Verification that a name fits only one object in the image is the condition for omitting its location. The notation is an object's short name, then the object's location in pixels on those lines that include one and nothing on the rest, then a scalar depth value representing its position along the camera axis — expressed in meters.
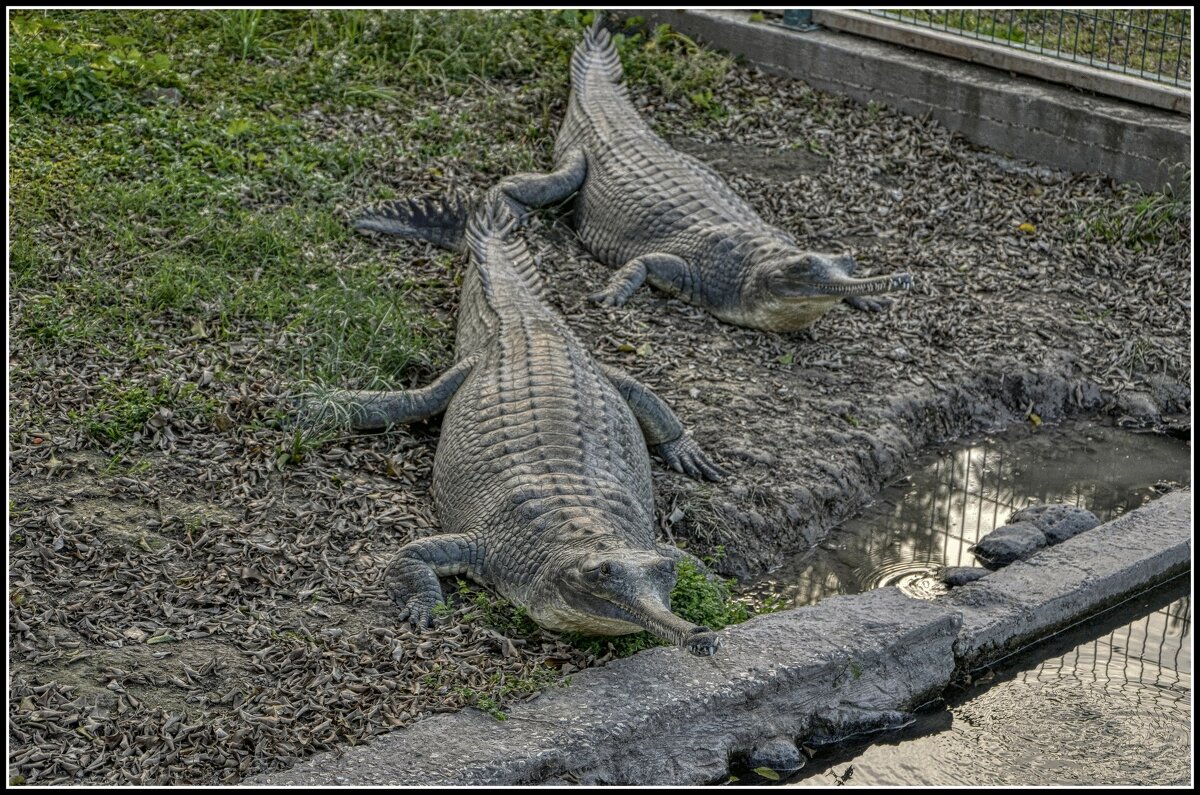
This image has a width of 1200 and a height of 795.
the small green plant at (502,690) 4.32
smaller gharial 6.98
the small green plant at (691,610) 4.70
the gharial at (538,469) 4.48
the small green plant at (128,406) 5.51
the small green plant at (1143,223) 8.16
